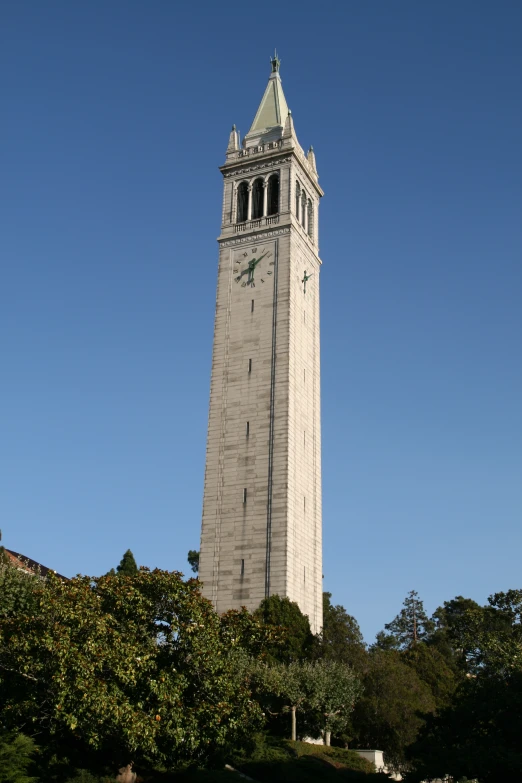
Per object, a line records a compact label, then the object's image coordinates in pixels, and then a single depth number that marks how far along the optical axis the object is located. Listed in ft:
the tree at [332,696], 128.67
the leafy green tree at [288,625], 149.07
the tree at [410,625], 293.64
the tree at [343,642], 148.15
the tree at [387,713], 140.77
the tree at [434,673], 175.01
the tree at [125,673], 91.09
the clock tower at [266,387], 169.37
